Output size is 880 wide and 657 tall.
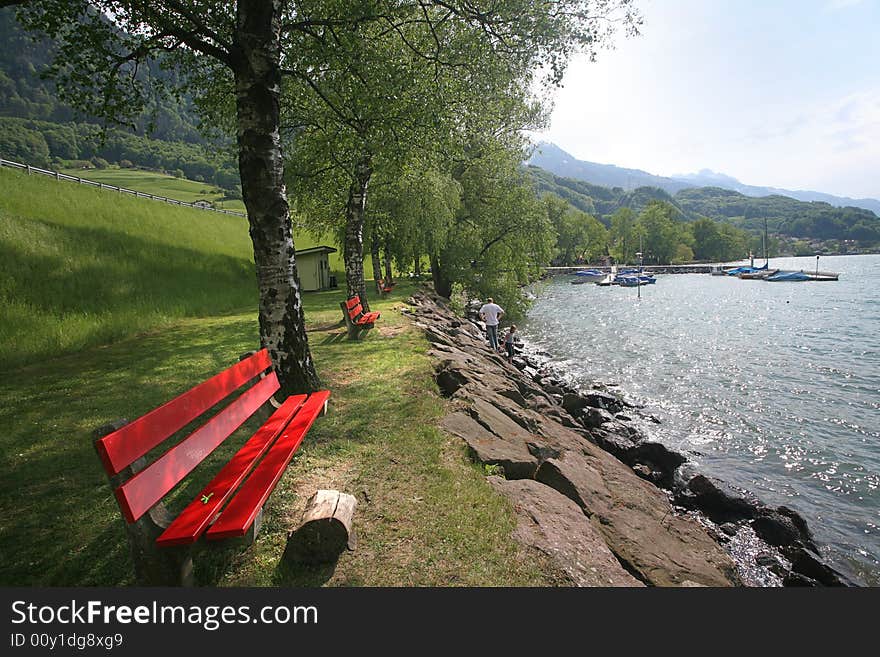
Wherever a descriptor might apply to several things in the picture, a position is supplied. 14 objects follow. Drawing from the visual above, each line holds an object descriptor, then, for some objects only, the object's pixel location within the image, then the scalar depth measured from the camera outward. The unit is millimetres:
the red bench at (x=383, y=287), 28266
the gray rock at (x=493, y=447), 5828
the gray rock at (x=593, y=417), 12925
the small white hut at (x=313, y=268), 32125
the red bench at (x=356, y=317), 12883
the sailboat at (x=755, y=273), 77312
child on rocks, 19969
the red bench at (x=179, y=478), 2864
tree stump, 3648
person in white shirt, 18859
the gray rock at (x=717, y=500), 8555
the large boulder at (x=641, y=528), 5199
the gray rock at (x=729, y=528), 8109
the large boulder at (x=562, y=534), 4062
